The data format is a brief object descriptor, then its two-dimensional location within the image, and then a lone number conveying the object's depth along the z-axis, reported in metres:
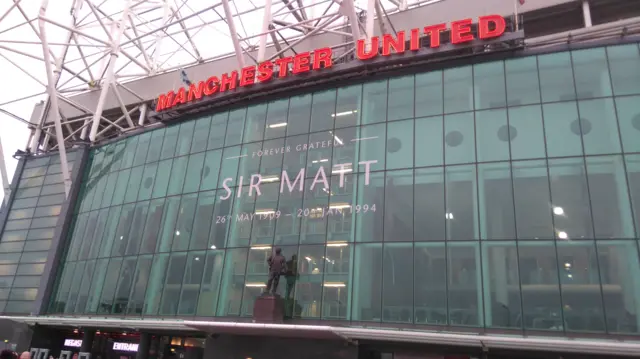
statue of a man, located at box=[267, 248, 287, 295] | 22.14
